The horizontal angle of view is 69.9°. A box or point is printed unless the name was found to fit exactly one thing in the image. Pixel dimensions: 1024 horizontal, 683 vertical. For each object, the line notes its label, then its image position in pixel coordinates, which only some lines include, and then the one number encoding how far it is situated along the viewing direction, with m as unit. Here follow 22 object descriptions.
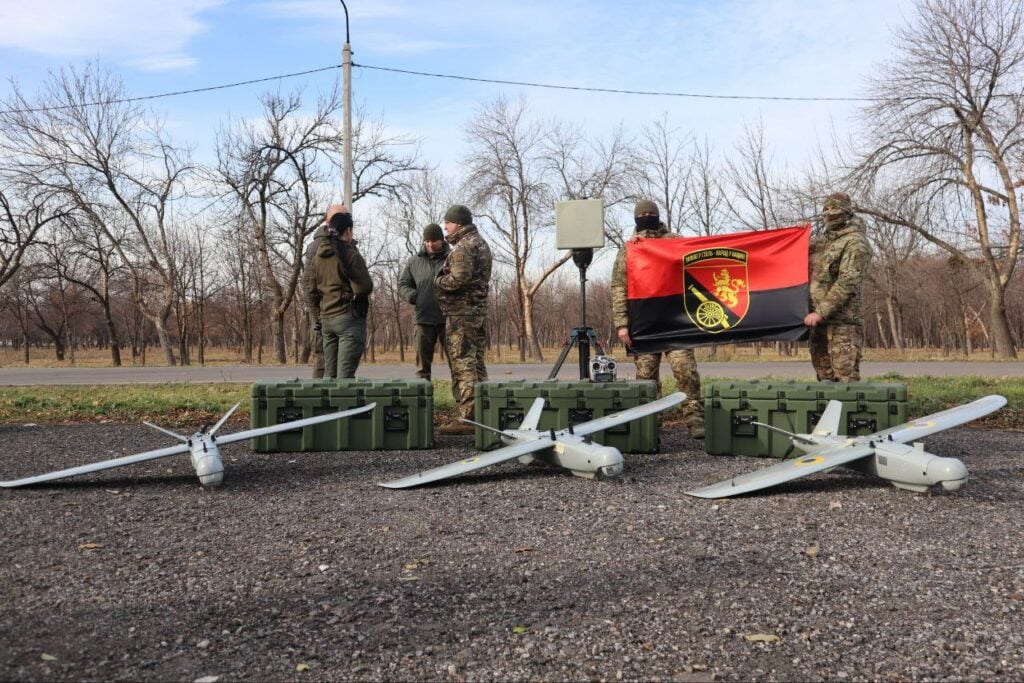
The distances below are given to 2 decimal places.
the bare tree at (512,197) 30.38
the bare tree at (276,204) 32.12
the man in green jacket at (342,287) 8.06
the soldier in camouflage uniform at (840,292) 7.34
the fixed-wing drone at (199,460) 5.73
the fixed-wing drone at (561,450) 5.80
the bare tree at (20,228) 29.56
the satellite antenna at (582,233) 8.25
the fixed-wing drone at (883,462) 5.04
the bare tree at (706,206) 30.79
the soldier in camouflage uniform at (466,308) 7.95
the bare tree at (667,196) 30.77
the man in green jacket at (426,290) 8.60
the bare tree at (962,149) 24.97
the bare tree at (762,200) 30.30
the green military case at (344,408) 7.48
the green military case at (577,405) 7.19
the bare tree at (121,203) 31.25
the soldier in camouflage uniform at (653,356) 8.21
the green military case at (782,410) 6.54
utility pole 15.52
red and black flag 8.52
